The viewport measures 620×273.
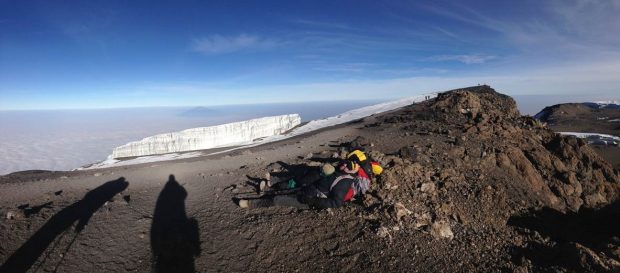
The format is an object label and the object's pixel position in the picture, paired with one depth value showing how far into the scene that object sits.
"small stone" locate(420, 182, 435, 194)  7.66
